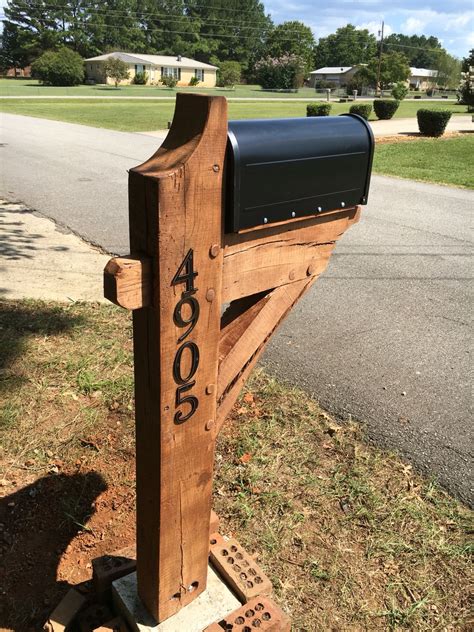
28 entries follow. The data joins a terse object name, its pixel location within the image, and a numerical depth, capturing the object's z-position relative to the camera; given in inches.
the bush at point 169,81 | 2418.8
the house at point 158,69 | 2507.4
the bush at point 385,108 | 1007.0
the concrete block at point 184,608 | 69.7
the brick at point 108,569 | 77.5
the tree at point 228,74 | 2584.2
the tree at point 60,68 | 2010.3
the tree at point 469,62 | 1386.4
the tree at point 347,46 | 3978.8
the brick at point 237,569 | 75.5
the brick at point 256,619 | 70.6
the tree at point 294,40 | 3400.6
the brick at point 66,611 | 73.9
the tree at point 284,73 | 2770.7
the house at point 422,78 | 3853.8
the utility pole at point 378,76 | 2340.1
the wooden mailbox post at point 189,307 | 49.3
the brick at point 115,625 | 71.2
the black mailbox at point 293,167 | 51.9
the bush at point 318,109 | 858.1
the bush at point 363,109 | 860.2
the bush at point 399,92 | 1888.9
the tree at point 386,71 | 2470.5
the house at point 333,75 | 3400.6
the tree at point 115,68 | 2177.7
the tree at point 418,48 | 4785.9
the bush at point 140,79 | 2524.6
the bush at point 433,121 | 755.4
